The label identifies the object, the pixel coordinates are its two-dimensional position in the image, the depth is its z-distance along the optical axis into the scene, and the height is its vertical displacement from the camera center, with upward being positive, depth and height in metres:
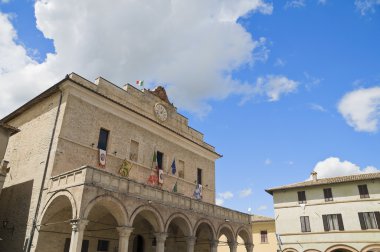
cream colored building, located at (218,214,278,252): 33.06 +2.38
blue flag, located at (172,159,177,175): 23.85 +6.21
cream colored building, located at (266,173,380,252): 26.70 +3.84
